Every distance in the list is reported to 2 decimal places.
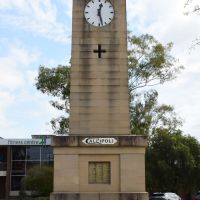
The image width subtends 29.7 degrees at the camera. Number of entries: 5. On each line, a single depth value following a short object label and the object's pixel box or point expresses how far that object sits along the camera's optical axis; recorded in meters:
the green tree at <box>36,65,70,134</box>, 27.27
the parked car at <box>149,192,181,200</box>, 23.76
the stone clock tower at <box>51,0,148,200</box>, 14.09
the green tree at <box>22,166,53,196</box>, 30.27
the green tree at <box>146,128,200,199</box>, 30.09
